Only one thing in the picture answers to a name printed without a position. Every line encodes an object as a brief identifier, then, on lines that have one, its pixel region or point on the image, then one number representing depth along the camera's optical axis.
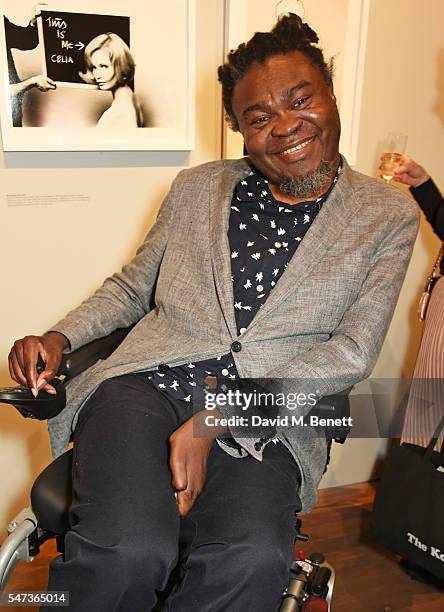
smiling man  1.07
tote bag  1.68
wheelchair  1.18
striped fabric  1.69
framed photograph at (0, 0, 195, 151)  1.58
